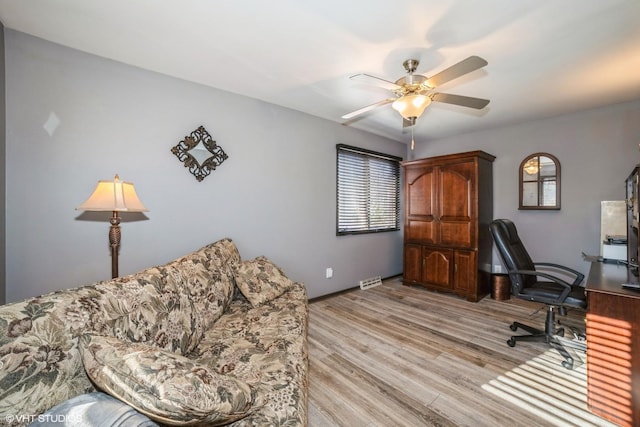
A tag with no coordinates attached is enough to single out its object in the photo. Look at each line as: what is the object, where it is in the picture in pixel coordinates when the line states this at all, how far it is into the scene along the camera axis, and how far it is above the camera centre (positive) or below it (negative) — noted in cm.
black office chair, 221 -70
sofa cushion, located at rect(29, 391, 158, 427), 70 -57
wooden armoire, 355 -13
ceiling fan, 195 +93
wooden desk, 151 -84
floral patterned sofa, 78 -55
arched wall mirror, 350 +44
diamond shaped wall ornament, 250 +59
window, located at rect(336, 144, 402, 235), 389 +36
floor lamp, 168 +6
